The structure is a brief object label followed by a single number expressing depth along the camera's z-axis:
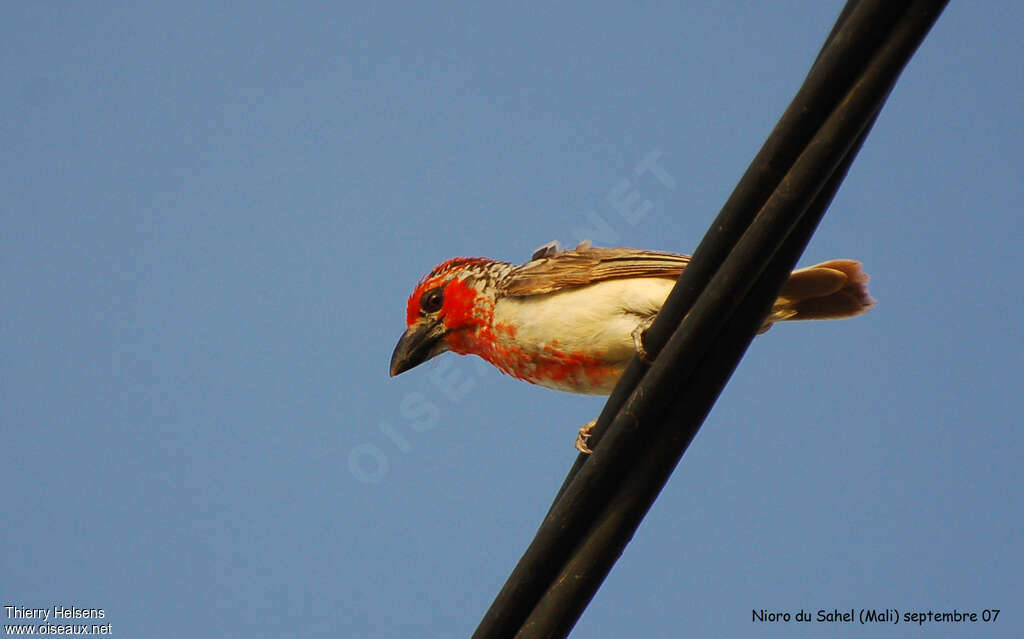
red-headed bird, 7.98
